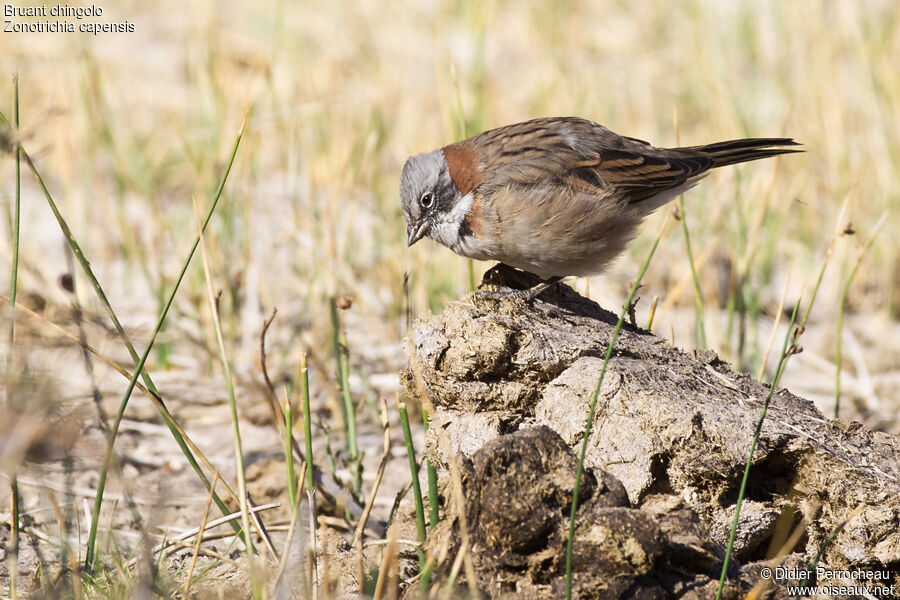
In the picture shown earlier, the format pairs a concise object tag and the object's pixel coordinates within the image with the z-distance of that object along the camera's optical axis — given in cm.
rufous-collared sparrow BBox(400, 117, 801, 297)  809
